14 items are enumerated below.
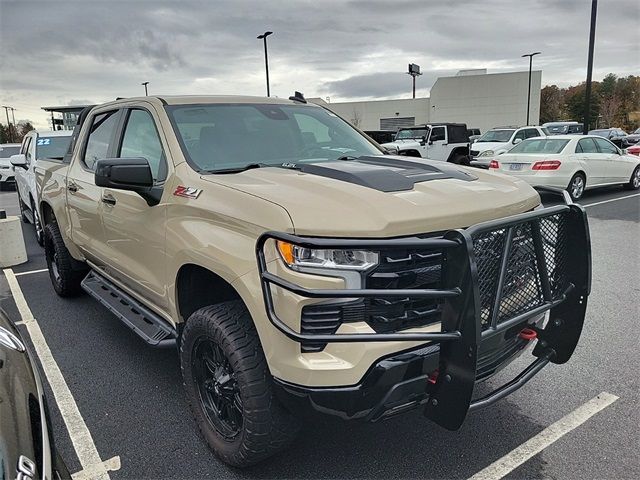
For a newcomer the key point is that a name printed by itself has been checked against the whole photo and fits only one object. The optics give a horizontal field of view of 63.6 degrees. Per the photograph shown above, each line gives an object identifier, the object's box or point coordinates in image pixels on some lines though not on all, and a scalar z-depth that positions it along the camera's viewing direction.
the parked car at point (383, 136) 26.87
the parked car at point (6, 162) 18.27
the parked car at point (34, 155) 8.47
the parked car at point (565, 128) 26.83
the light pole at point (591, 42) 17.48
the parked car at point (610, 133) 27.02
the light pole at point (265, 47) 26.72
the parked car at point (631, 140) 23.94
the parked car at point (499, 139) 17.71
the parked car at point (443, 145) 18.20
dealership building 54.75
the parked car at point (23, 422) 1.48
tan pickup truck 2.12
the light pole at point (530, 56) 41.81
